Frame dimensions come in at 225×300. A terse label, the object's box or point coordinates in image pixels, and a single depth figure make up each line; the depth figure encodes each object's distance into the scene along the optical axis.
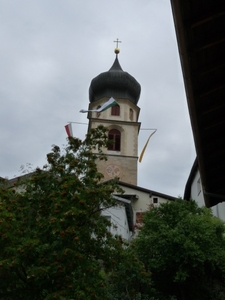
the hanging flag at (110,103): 31.99
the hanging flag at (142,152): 39.74
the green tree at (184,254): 13.71
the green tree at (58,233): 7.05
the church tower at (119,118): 39.50
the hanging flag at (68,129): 33.55
